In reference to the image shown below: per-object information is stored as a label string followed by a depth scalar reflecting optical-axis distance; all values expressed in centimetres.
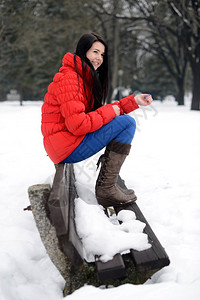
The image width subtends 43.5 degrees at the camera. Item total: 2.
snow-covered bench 128
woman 185
